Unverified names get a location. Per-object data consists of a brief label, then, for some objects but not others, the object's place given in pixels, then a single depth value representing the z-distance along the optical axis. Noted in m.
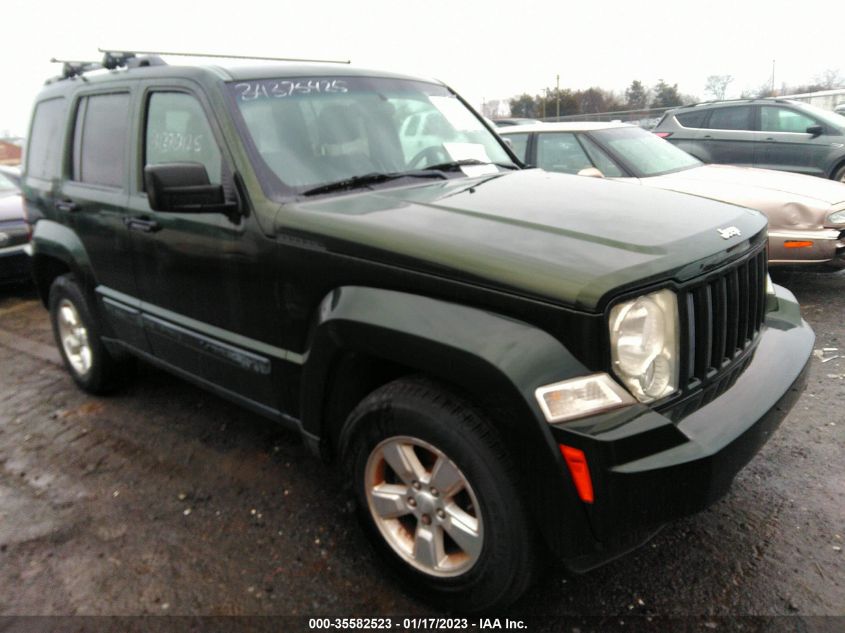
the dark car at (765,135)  8.66
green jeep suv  1.88
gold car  5.44
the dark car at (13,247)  7.23
